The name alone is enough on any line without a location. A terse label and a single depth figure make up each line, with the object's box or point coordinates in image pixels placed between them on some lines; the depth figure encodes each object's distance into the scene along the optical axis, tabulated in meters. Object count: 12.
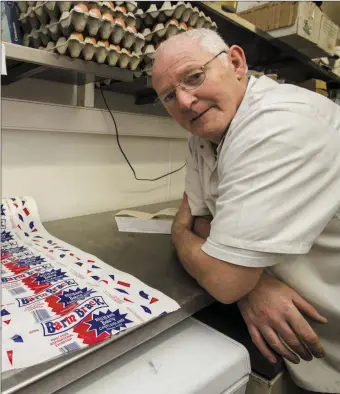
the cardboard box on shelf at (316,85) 1.87
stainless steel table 0.46
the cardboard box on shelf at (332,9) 2.13
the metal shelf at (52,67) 0.83
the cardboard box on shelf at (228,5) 1.27
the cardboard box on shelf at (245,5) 1.74
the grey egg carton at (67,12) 0.81
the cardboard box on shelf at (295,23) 1.43
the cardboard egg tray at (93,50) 0.85
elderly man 0.62
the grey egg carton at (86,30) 0.81
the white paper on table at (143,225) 1.19
